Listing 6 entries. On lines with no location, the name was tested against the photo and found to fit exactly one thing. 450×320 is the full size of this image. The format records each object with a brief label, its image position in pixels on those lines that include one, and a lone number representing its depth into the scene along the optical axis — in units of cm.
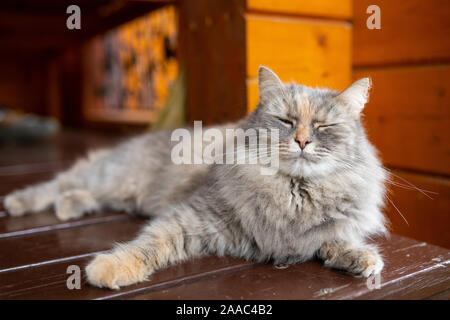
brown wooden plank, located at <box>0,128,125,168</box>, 123
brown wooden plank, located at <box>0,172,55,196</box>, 92
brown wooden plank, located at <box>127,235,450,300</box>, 51
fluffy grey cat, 54
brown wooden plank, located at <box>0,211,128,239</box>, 69
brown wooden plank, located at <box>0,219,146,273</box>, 59
